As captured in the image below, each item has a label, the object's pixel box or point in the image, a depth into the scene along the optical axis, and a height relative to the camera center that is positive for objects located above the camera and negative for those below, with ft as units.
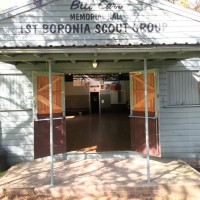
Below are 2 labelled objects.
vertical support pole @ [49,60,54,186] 14.11 +0.73
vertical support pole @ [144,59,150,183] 14.08 -0.76
